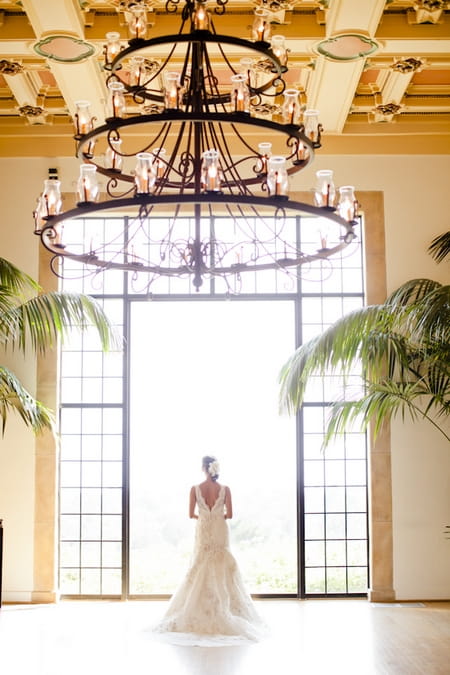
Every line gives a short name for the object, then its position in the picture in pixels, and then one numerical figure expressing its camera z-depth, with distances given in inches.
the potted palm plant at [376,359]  297.6
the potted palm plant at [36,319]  287.9
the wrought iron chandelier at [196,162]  145.2
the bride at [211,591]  267.4
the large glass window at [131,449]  344.5
